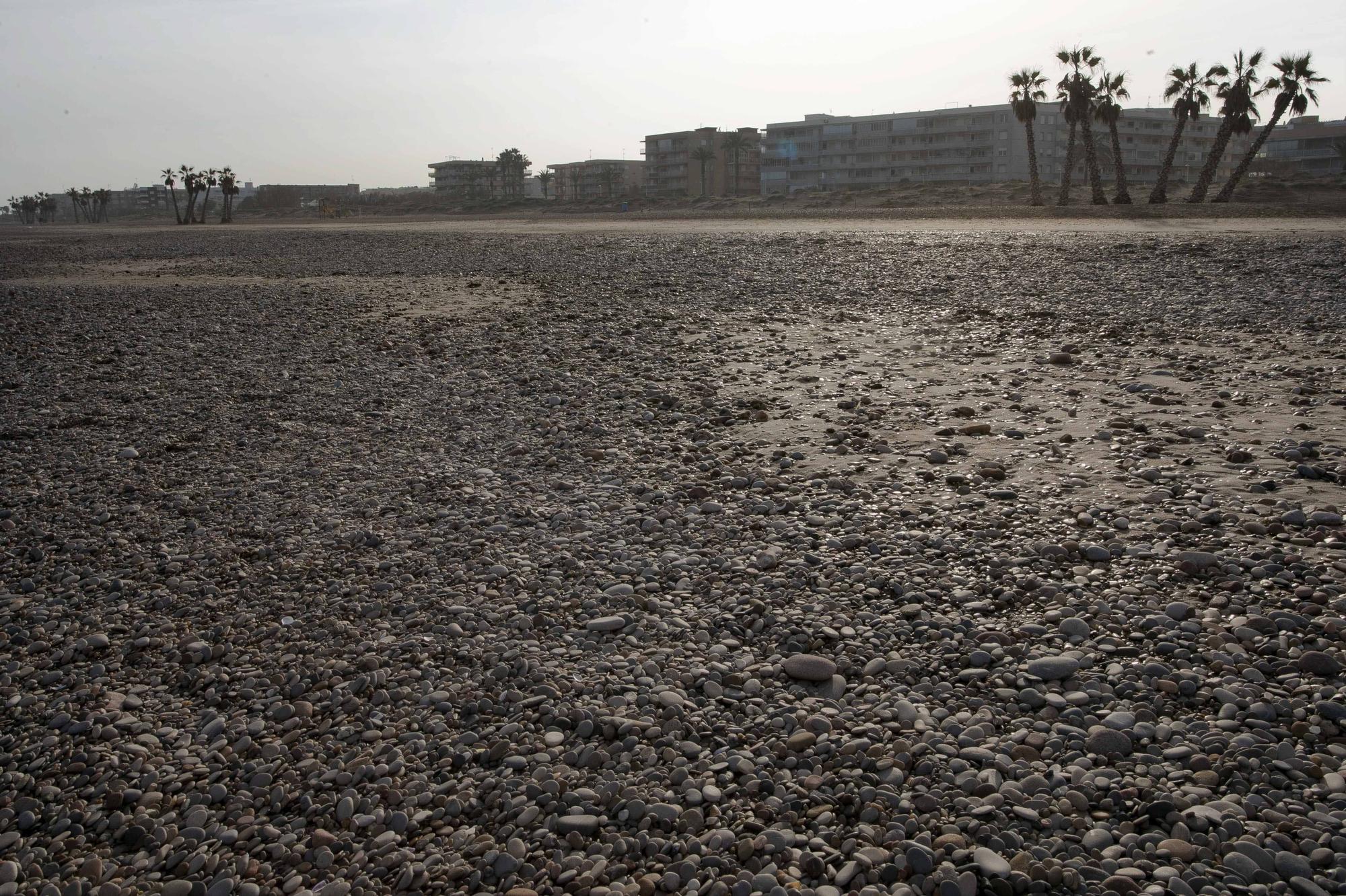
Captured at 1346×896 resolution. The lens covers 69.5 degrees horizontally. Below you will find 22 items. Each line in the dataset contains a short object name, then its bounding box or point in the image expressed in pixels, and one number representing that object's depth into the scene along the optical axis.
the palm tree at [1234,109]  42.72
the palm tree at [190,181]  94.06
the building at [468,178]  139.25
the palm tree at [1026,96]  51.50
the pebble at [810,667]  4.83
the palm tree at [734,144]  117.55
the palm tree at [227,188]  95.69
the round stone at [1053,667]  4.69
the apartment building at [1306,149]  88.19
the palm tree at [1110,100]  47.53
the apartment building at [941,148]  103.19
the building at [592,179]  137.25
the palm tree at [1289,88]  41.84
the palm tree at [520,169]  130.00
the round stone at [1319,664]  4.55
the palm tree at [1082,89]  47.66
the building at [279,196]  142.38
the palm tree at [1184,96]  44.38
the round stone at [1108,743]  4.09
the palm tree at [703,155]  111.19
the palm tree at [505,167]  130.38
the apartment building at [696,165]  121.00
